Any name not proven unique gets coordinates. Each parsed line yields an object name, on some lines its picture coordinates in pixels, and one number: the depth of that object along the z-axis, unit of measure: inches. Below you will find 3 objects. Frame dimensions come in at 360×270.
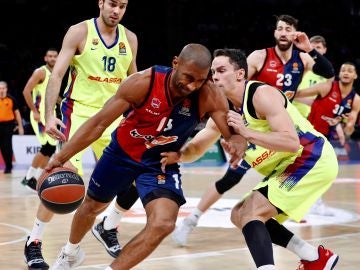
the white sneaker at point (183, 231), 389.5
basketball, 282.5
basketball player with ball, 256.5
